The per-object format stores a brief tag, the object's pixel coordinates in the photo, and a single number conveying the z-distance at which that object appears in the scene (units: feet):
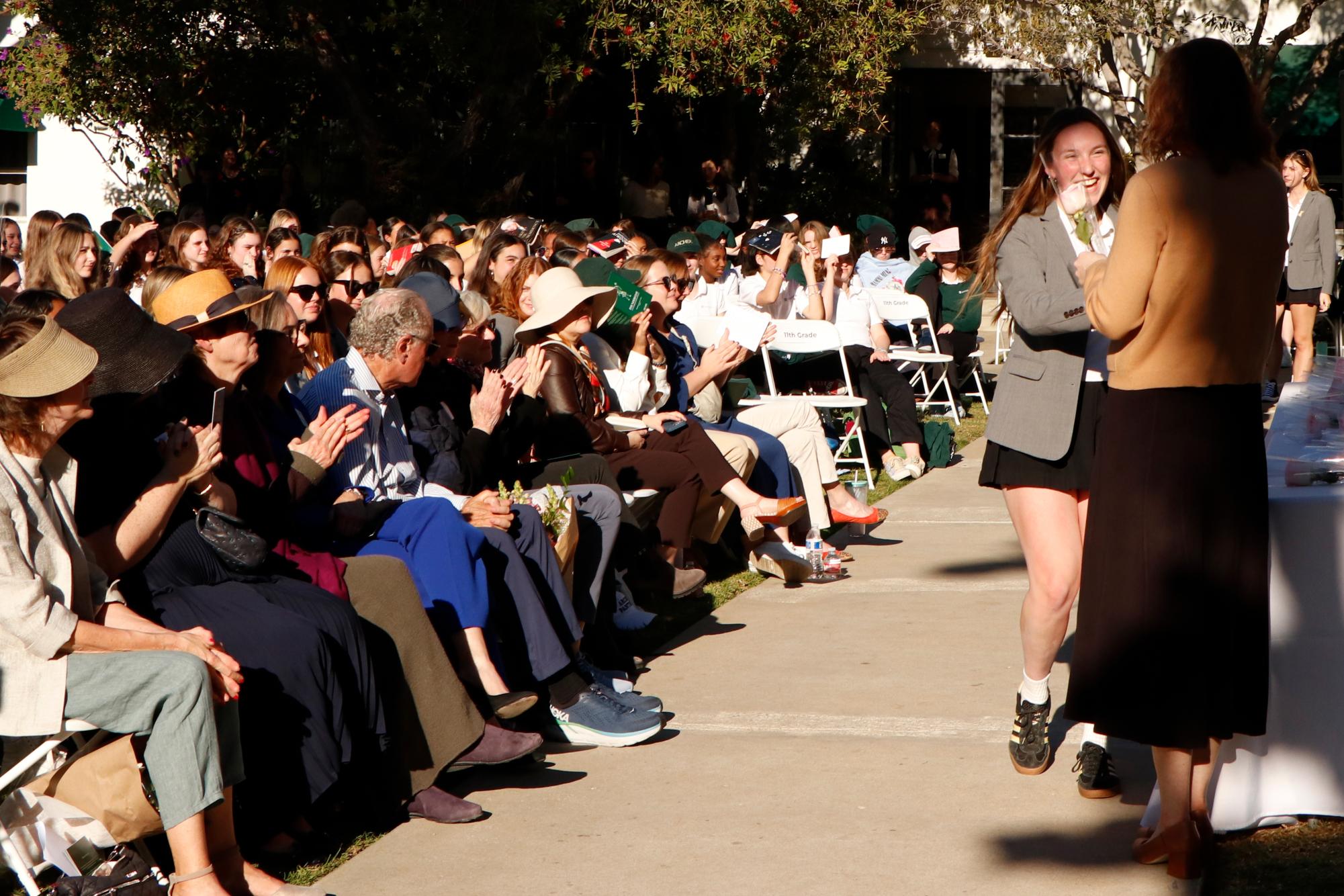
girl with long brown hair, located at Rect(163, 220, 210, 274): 29.48
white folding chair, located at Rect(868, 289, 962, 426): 40.68
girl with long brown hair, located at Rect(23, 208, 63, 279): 27.99
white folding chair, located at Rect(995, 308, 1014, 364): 51.44
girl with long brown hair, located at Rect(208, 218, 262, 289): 29.09
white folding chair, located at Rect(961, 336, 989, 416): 44.62
